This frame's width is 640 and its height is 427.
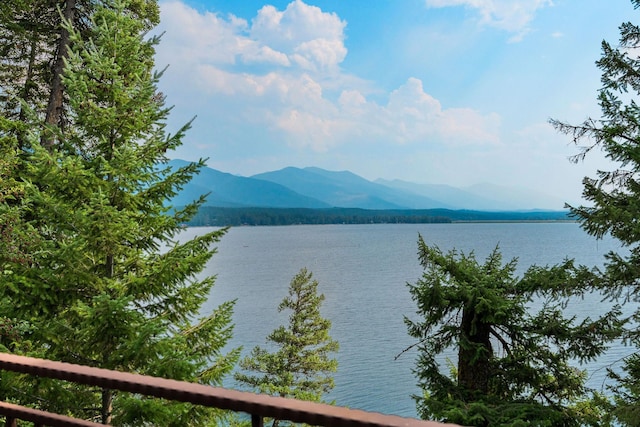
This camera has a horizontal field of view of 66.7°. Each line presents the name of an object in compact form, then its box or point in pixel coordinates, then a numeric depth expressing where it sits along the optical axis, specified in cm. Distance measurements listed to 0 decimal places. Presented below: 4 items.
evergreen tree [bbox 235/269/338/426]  2073
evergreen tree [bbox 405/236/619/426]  873
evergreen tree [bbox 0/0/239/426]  689
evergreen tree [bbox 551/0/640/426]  825
